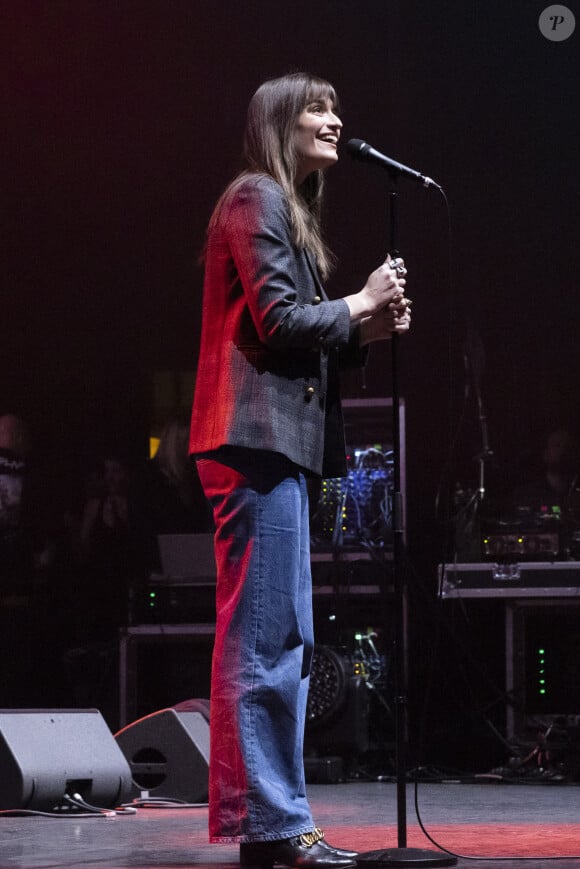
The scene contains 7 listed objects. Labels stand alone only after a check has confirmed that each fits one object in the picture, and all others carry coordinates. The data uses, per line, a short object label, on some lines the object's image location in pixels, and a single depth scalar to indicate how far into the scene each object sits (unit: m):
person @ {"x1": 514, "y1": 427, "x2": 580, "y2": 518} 11.55
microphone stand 4.61
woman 4.62
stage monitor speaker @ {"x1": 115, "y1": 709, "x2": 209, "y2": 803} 8.48
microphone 5.13
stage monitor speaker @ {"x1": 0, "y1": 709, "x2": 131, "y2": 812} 7.29
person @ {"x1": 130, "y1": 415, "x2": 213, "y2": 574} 12.34
